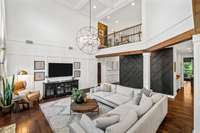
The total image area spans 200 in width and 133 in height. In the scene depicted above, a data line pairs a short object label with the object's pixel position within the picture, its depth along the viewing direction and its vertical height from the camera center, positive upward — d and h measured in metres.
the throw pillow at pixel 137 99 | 2.69 -1.04
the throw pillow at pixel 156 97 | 2.49 -0.96
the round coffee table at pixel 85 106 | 2.60 -1.31
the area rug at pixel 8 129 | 2.26 -1.71
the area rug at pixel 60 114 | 2.40 -1.68
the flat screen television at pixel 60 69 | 4.83 -0.17
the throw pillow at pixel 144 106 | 1.78 -0.93
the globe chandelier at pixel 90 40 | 3.18 +1.02
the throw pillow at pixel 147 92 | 2.76 -0.87
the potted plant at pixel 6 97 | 3.09 -1.15
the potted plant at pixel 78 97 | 2.98 -1.07
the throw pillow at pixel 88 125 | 1.37 -1.02
